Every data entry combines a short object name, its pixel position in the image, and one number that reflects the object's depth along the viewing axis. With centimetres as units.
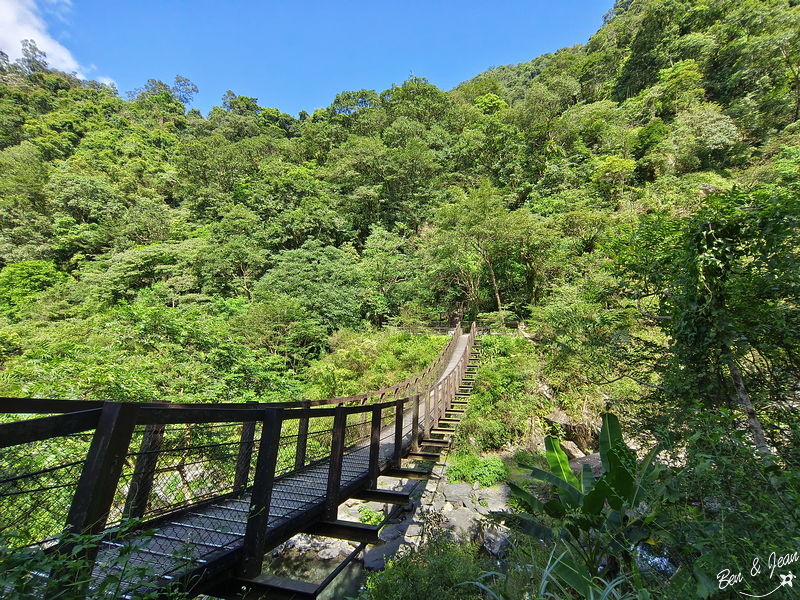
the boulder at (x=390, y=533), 668
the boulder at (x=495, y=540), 545
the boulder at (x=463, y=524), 579
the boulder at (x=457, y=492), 702
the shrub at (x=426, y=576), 313
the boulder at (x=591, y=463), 652
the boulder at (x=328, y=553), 680
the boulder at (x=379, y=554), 607
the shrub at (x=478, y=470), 755
